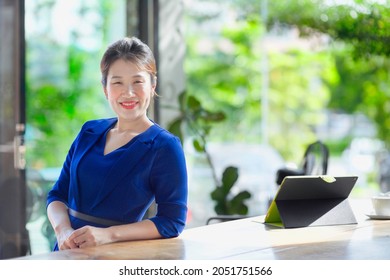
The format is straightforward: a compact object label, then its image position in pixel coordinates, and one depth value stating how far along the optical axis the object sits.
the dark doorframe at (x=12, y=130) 4.02
